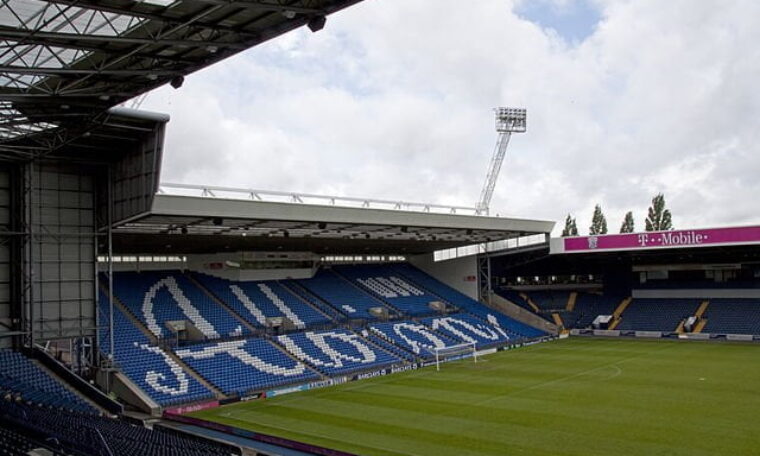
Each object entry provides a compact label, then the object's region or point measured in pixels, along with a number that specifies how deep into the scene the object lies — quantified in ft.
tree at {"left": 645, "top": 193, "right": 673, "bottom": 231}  238.07
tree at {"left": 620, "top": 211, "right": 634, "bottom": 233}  249.00
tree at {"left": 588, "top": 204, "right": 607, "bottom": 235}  258.16
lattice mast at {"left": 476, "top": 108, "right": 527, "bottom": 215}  204.54
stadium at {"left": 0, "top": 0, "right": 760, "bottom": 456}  51.78
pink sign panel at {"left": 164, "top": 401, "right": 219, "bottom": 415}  87.45
